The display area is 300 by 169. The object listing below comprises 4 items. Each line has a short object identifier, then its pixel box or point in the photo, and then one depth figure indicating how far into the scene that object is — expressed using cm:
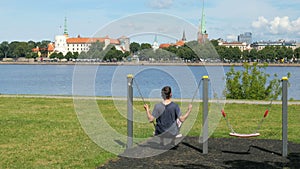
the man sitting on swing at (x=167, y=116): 990
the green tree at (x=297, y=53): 15738
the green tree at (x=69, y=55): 14620
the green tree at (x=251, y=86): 2359
